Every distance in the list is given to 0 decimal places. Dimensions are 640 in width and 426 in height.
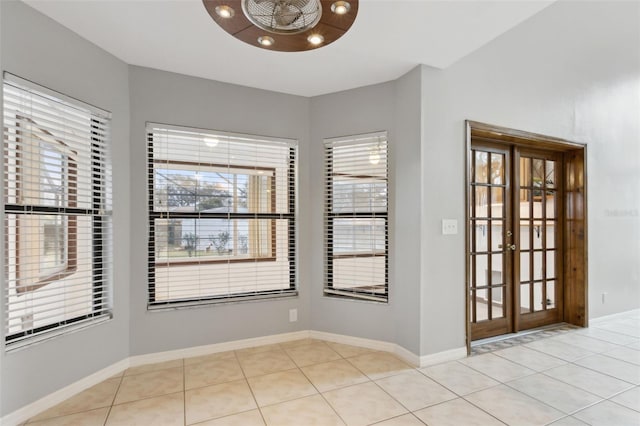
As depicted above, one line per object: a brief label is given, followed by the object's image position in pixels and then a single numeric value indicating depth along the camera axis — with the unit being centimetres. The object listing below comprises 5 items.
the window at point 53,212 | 203
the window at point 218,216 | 291
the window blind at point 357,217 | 320
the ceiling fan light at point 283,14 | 165
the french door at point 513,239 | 331
